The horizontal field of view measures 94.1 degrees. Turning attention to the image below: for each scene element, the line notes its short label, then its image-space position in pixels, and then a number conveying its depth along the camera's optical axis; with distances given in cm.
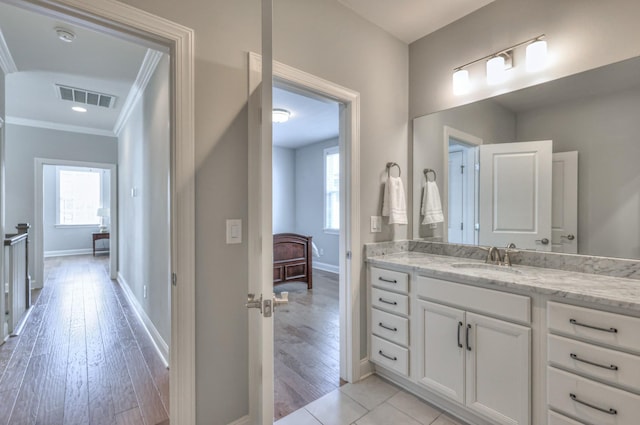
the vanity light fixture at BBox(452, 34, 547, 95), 186
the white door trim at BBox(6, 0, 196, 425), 143
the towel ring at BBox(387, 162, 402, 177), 243
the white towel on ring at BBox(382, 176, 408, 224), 231
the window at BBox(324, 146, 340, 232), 604
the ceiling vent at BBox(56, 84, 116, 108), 361
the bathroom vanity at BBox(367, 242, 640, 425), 123
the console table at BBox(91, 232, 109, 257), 766
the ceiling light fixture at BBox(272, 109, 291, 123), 414
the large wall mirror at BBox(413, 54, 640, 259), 163
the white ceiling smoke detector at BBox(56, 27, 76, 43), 233
